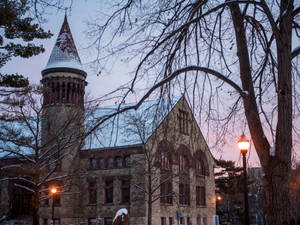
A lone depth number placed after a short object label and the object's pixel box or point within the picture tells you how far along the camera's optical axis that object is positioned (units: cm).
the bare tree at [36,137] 2226
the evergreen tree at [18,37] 1617
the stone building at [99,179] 3300
